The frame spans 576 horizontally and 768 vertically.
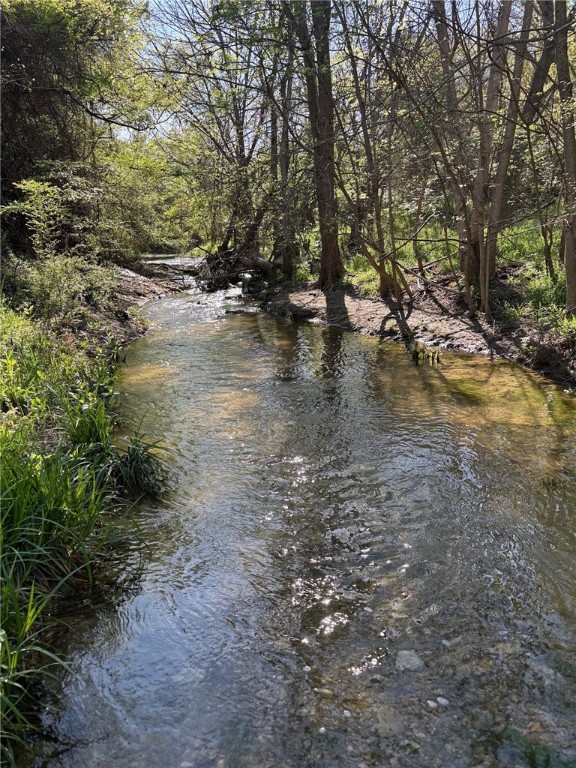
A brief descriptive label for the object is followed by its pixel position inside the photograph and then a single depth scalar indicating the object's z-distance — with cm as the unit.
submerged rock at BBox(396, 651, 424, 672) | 305
